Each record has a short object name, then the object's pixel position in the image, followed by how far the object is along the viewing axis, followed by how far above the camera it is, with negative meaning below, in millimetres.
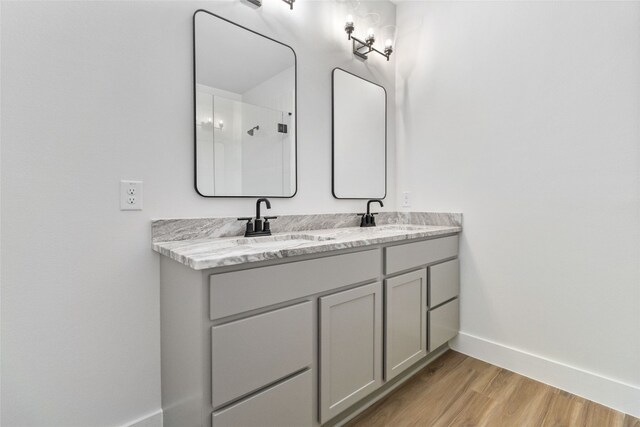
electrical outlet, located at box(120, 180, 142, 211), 1243 +46
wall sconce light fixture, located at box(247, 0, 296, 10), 1607 +1068
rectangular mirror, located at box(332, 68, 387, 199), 2074 +496
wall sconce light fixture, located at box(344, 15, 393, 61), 2021 +1139
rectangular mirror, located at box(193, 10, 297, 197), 1455 +491
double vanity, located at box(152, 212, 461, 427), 978 -442
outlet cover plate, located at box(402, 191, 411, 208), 2406 +58
